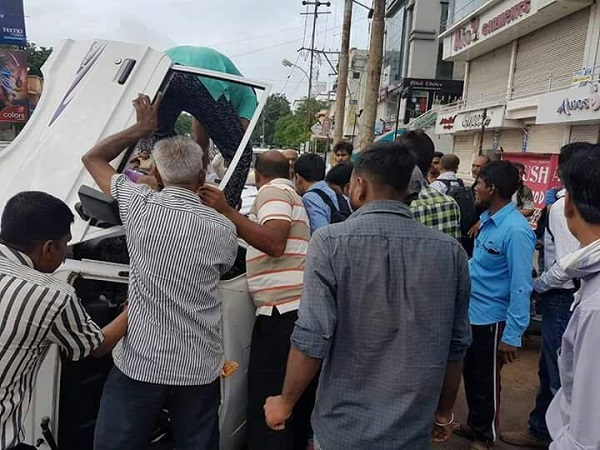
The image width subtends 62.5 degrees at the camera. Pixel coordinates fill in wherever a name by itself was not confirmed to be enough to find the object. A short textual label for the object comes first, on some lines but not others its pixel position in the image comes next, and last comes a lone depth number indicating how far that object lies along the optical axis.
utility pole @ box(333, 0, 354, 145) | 17.70
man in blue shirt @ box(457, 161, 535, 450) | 2.83
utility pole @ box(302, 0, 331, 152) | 42.09
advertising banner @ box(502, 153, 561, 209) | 8.70
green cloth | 3.11
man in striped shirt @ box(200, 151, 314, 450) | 2.48
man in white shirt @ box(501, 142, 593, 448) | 2.94
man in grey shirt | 1.71
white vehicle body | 2.13
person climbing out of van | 3.08
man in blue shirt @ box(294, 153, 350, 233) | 3.67
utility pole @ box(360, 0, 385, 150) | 10.01
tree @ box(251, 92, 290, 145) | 72.28
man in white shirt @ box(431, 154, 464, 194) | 4.79
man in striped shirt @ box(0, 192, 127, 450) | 1.55
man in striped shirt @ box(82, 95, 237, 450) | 1.93
